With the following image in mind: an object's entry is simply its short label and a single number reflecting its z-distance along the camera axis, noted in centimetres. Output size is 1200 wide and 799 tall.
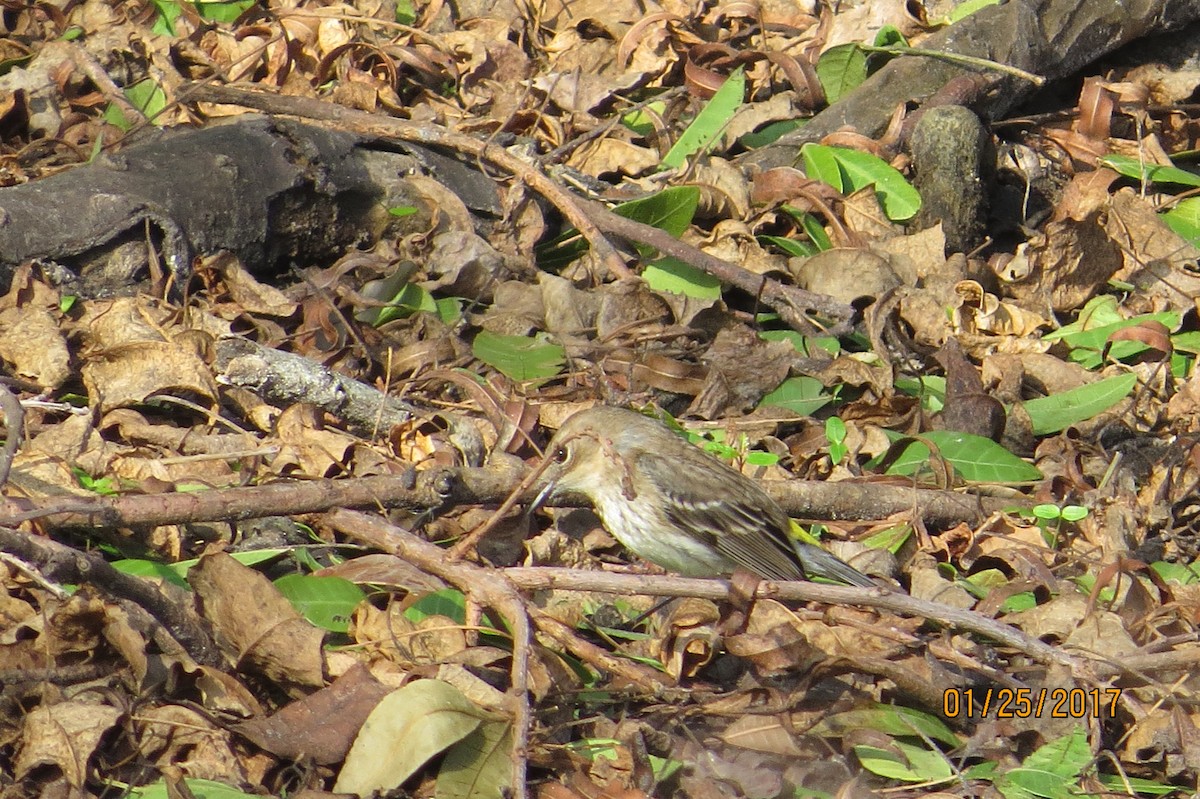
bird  952
